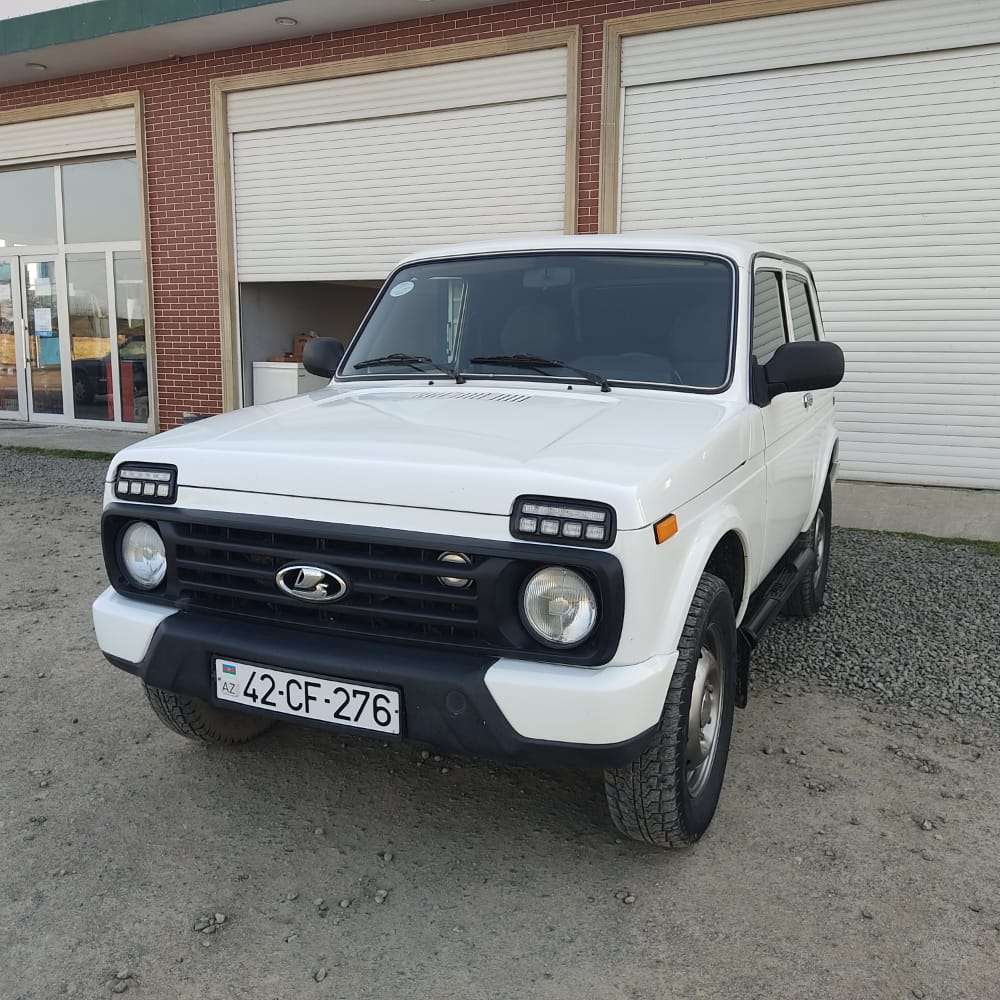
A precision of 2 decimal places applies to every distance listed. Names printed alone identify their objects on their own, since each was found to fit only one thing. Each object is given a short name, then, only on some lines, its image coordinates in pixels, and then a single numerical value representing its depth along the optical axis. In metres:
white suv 2.28
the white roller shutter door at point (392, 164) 9.48
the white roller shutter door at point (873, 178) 7.95
